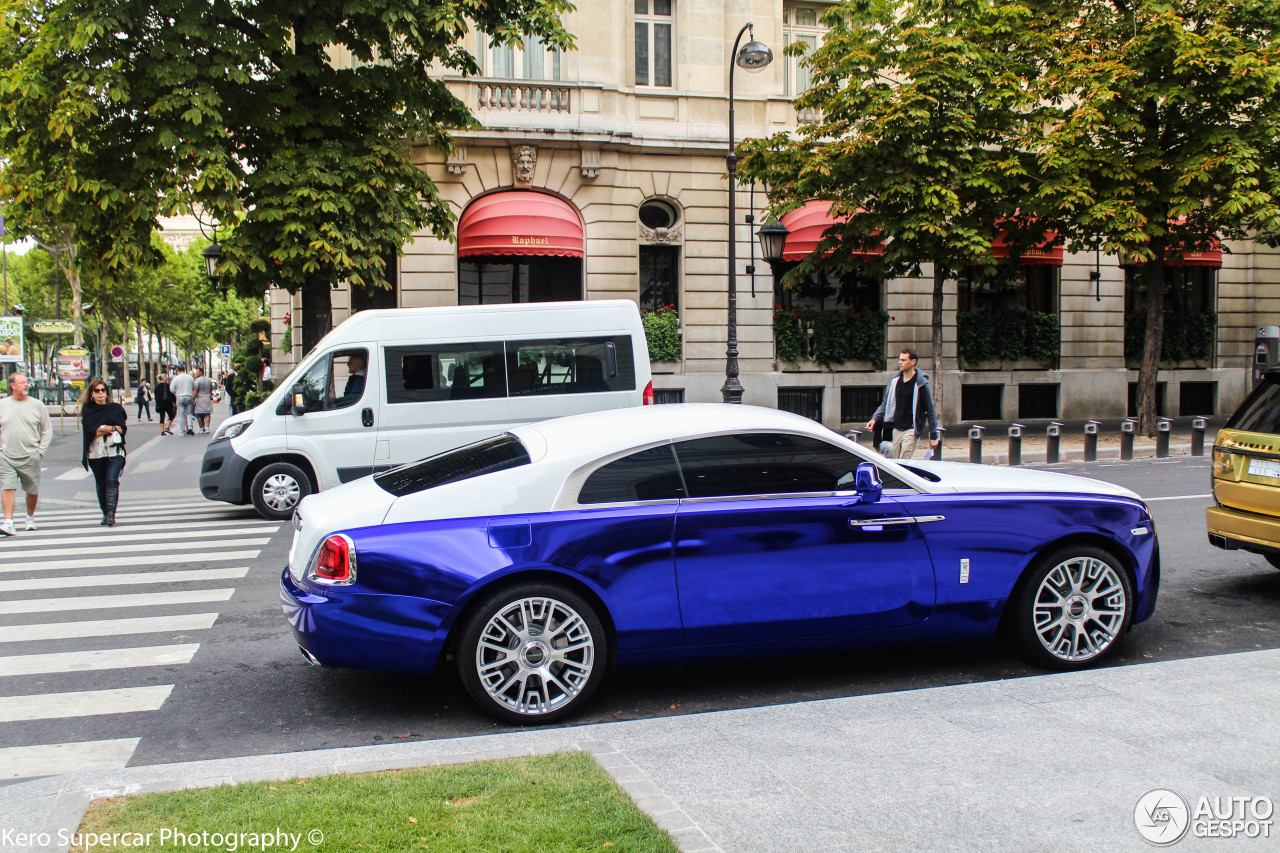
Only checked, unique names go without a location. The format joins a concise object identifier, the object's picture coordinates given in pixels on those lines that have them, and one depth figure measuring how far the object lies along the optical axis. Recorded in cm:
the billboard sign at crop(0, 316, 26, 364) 2751
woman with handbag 1160
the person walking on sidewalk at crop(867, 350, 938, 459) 1174
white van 1210
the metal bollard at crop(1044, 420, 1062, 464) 1662
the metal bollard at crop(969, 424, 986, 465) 1582
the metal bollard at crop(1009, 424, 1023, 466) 1608
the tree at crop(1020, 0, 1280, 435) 1825
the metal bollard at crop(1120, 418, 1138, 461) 1730
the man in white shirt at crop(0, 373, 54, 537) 1092
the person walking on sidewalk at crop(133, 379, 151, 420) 3675
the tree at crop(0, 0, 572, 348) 1342
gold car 686
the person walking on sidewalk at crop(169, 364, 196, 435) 2749
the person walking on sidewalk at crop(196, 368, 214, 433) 2772
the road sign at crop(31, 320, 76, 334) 3127
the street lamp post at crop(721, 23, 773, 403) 1805
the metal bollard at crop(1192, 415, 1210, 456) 1786
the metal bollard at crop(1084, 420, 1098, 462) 1703
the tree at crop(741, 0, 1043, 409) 1784
